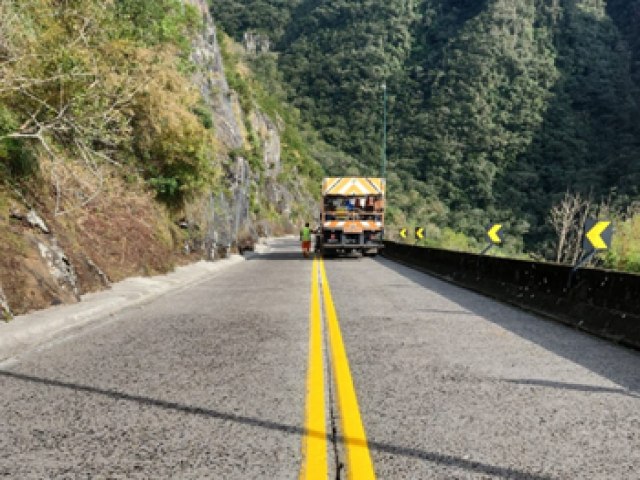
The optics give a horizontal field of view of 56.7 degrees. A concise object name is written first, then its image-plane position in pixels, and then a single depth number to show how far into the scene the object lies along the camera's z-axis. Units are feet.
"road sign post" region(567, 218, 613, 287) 30.78
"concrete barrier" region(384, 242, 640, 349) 23.99
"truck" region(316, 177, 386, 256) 86.79
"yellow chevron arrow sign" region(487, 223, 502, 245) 52.42
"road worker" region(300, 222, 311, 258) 88.89
